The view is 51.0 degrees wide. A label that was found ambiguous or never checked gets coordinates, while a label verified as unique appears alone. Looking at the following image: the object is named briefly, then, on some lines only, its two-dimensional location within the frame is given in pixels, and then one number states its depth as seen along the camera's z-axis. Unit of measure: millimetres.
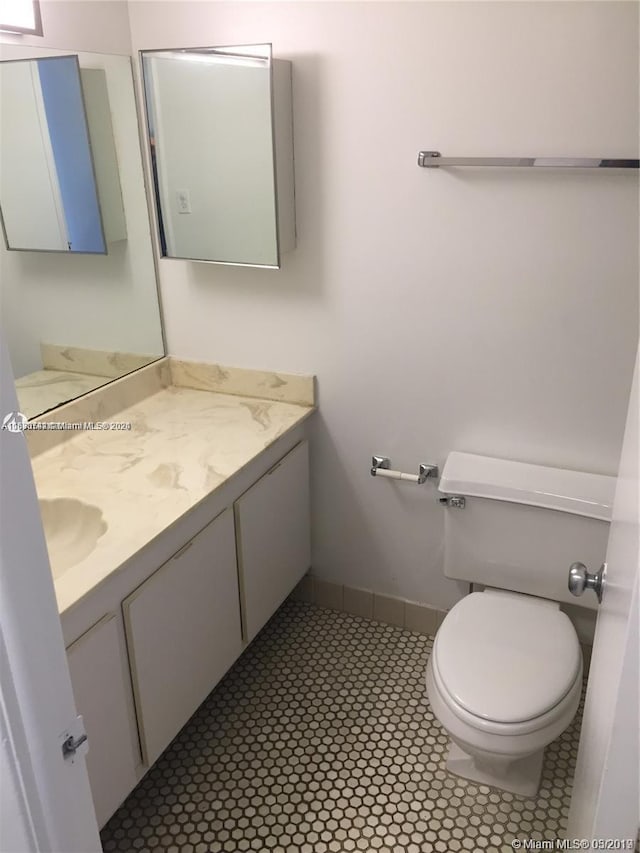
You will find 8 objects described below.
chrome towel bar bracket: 1519
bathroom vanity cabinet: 1366
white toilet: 1539
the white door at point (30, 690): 704
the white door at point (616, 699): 704
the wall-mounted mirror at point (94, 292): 1747
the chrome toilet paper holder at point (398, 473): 2062
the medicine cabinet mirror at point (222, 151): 1758
